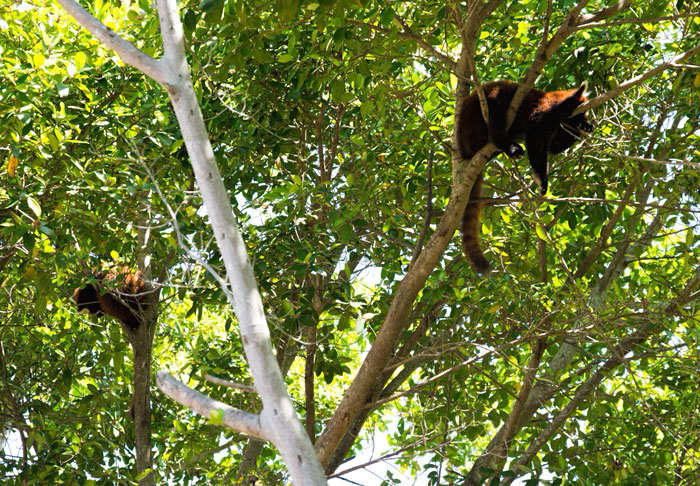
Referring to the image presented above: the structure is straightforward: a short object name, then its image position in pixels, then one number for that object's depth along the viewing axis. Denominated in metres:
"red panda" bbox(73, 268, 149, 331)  11.39
